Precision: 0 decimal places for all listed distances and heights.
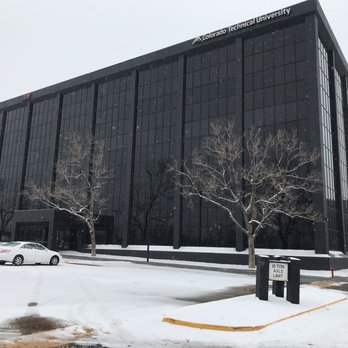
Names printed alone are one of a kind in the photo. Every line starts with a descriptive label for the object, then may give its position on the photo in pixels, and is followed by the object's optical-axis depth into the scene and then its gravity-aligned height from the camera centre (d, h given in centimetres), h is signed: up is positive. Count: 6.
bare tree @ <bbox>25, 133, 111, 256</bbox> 4625 +767
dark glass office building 3706 +1364
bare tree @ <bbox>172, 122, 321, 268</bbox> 3092 +602
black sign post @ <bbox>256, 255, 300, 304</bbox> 1161 -77
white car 2219 -76
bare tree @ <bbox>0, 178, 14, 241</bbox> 5756 +406
